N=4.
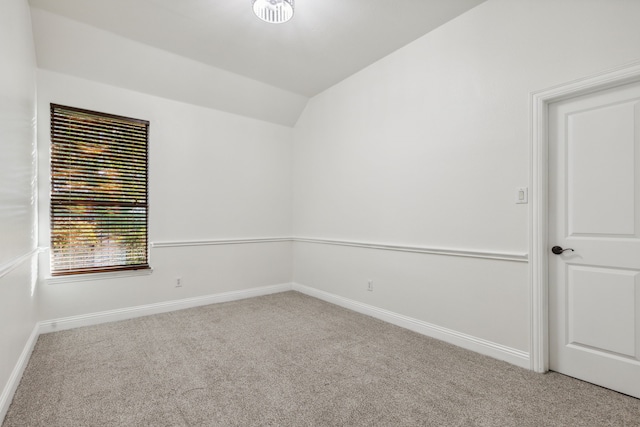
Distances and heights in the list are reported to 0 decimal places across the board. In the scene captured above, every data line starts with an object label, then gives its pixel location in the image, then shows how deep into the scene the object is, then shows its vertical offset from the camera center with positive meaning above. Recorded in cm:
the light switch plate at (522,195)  231 +15
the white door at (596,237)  195 -14
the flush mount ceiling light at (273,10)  245 +162
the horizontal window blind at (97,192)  311 +23
